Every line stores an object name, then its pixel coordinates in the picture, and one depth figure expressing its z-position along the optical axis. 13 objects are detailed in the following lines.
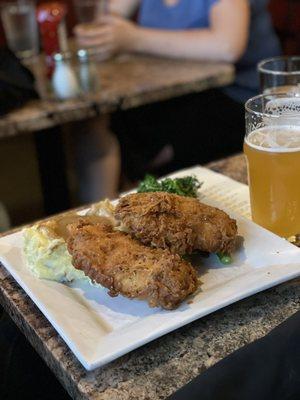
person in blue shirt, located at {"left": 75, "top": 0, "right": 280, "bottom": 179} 2.27
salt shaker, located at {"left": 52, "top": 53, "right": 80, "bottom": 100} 1.96
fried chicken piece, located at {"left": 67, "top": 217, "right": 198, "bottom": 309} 0.79
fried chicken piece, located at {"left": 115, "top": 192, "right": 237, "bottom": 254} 0.86
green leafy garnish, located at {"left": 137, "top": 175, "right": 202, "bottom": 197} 1.05
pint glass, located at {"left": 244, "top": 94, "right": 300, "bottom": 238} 0.96
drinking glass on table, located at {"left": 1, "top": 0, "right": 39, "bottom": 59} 2.42
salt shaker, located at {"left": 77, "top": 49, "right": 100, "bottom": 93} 1.99
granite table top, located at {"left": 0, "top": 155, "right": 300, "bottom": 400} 0.72
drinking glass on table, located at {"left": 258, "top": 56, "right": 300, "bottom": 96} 1.27
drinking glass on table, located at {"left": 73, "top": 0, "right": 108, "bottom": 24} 2.49
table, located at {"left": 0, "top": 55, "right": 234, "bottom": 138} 1.88
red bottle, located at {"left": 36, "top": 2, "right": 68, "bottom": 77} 2.13
